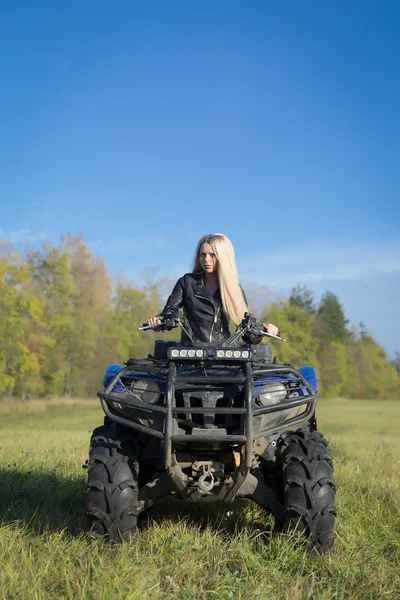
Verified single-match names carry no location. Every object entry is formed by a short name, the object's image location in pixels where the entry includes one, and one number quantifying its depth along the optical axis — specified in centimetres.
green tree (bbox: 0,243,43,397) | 2817
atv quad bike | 400
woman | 524
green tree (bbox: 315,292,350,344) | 6394
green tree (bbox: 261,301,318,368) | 4550
